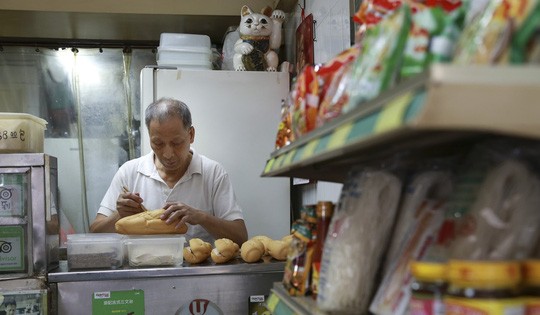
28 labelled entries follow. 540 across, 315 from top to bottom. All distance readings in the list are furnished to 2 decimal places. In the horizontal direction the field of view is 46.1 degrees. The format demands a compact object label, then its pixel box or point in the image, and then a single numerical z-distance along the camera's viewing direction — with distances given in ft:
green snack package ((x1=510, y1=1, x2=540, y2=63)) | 2.19
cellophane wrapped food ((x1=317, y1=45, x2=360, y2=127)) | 3.69
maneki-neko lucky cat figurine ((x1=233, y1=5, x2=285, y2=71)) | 13.61
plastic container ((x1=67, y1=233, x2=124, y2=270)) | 7.93
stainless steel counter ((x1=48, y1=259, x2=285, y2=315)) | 7.68
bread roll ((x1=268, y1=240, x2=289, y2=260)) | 8.38
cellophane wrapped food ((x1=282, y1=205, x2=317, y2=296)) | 4.58
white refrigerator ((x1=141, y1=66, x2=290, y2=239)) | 13.46
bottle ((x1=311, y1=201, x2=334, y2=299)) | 4.41
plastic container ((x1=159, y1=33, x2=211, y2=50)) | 14.12
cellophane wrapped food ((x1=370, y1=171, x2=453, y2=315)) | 3.15
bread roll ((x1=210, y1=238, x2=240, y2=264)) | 8.21
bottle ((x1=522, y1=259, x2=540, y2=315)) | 2.28
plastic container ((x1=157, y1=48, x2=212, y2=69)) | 13.97
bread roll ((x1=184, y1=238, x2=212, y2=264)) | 8.28
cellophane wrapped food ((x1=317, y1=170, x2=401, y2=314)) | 3.62
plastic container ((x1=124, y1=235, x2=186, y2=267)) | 8.01
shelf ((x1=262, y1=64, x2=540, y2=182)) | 1.98
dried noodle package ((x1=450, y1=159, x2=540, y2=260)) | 2.48
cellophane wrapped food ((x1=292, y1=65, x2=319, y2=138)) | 4.30
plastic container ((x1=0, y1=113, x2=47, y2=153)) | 8.35
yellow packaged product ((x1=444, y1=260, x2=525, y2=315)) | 2.18
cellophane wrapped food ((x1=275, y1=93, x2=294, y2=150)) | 5.03
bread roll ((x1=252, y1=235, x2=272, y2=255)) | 8.59
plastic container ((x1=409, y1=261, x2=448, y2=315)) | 2.55
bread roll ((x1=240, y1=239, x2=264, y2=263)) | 8.22
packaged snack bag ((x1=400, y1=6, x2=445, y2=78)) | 2.78
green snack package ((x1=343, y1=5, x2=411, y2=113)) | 2.88
